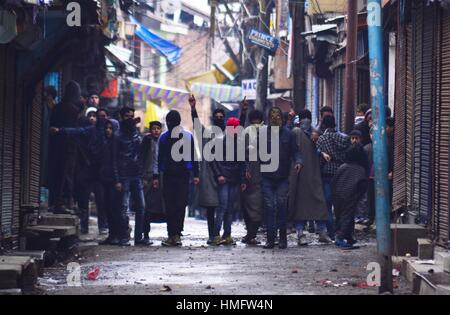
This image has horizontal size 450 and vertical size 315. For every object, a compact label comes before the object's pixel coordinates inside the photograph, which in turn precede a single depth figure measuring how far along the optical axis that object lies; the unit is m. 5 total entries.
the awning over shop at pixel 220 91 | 41.34
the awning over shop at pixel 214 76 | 44.81
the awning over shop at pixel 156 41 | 38.09
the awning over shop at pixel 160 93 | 38.78
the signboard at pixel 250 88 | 34.09
